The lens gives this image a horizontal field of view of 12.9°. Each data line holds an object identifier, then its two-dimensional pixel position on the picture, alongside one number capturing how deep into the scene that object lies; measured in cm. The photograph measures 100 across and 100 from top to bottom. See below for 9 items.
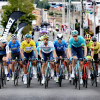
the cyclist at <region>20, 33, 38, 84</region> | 1600
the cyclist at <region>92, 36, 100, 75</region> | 1677
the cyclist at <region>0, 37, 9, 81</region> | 1593
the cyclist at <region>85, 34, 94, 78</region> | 1627
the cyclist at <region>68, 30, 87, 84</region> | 1566
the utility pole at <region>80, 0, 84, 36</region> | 4672
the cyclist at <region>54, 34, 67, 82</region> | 1680
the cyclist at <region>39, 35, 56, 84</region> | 1608
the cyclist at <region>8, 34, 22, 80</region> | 1684
